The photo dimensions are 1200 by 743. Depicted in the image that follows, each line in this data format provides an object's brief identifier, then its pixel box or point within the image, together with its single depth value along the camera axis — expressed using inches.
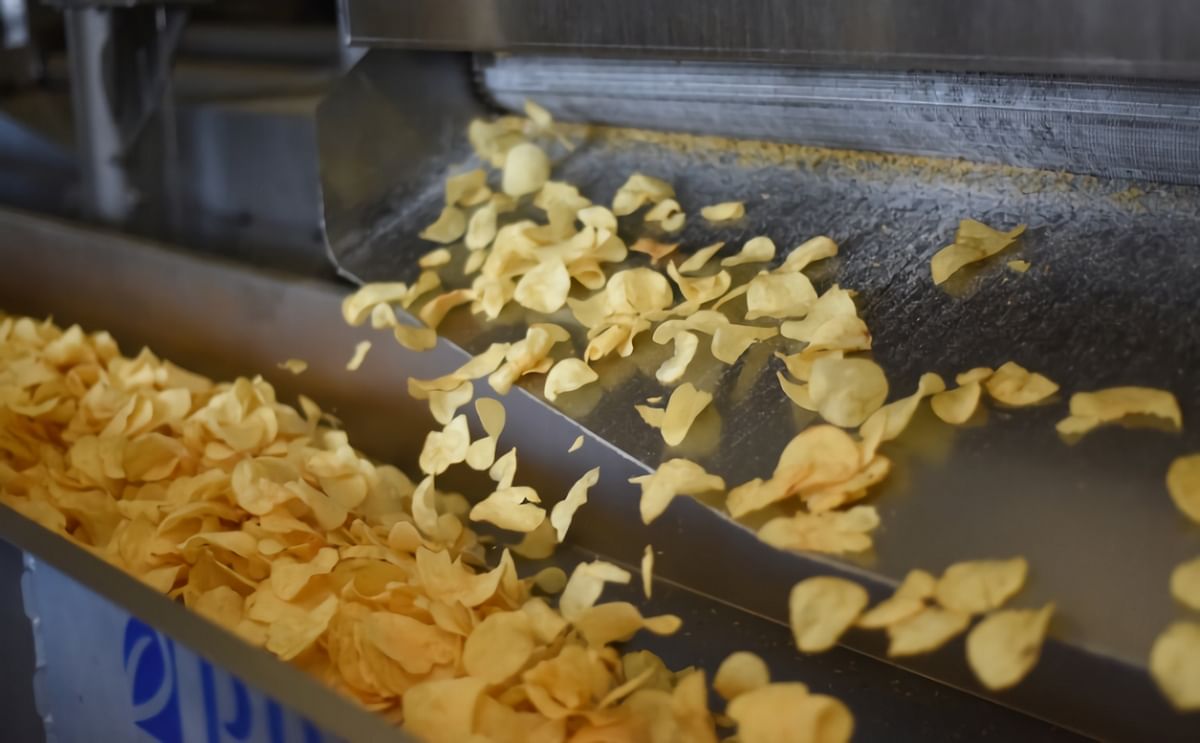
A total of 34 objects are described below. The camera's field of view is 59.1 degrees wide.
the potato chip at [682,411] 38.2
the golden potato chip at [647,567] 34.0
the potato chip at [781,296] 40.9
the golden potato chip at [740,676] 33.7
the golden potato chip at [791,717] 29.5
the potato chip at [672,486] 35.2
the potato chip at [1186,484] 29.1
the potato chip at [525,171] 55.4
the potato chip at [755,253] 44.6
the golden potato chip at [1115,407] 31.4
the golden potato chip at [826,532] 32.1
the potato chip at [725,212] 47.8
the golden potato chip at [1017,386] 33.7
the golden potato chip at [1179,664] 26.2
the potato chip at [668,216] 49.1
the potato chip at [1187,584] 27.5
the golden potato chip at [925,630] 29.0
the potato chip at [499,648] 34.2
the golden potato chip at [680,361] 40.8
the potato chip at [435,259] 53.5
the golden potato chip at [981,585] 29.3
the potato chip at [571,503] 39.7
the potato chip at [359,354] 51.7
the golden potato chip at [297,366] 55.7
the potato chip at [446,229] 55.0
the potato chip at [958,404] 34.0
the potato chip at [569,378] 42.1
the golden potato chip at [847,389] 35.4
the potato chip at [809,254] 42.7
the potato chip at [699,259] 45.5
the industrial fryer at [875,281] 30.4
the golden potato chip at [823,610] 30.9
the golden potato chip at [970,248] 39.2
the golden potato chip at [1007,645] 27.9
